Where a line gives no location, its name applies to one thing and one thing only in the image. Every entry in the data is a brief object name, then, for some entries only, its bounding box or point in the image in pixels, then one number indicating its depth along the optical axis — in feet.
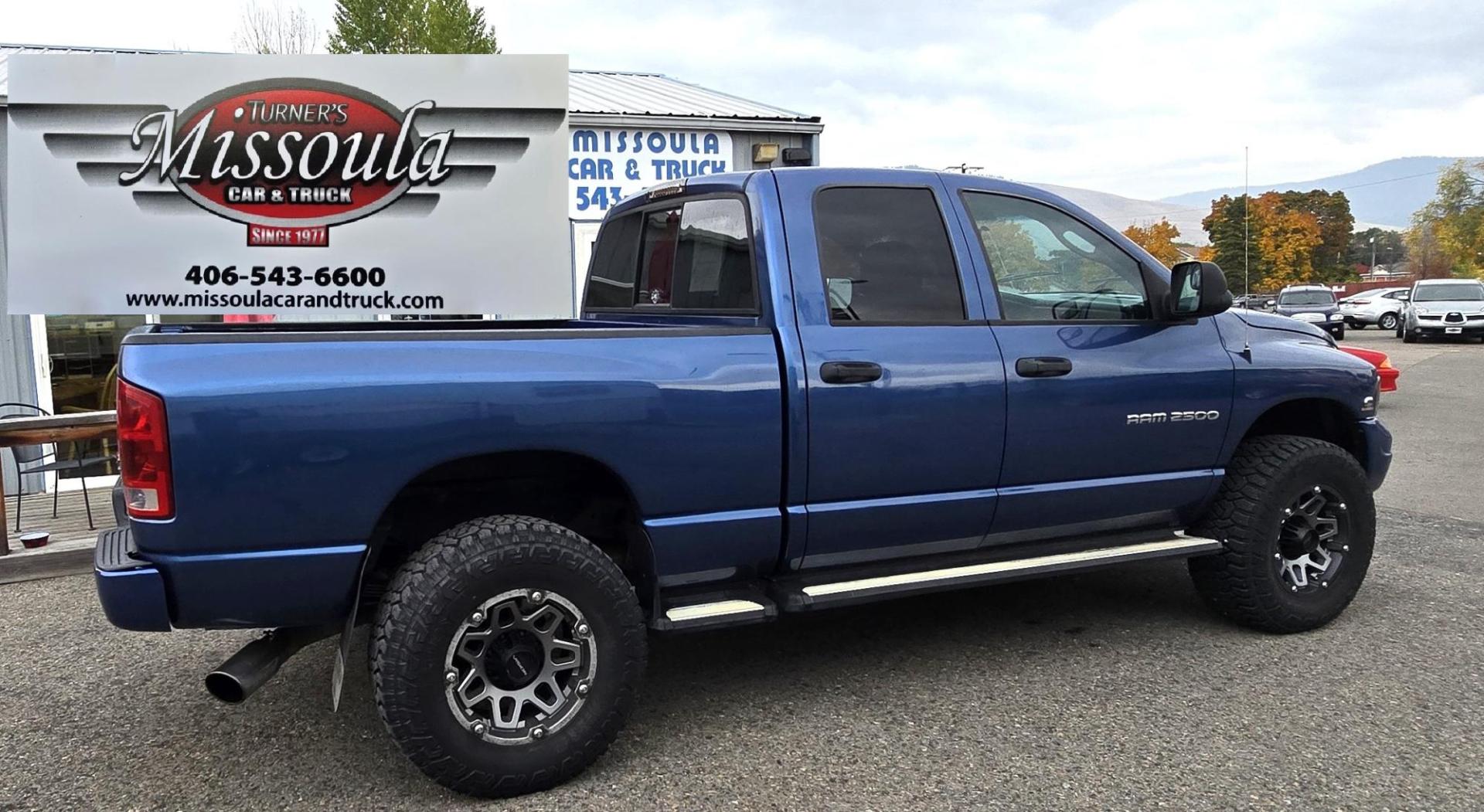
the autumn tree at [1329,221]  250.55
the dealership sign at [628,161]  31.71
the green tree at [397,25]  72.69
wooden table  17.81
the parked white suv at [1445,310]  78.74
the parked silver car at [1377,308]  101.71
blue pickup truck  8.98
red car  31.99
